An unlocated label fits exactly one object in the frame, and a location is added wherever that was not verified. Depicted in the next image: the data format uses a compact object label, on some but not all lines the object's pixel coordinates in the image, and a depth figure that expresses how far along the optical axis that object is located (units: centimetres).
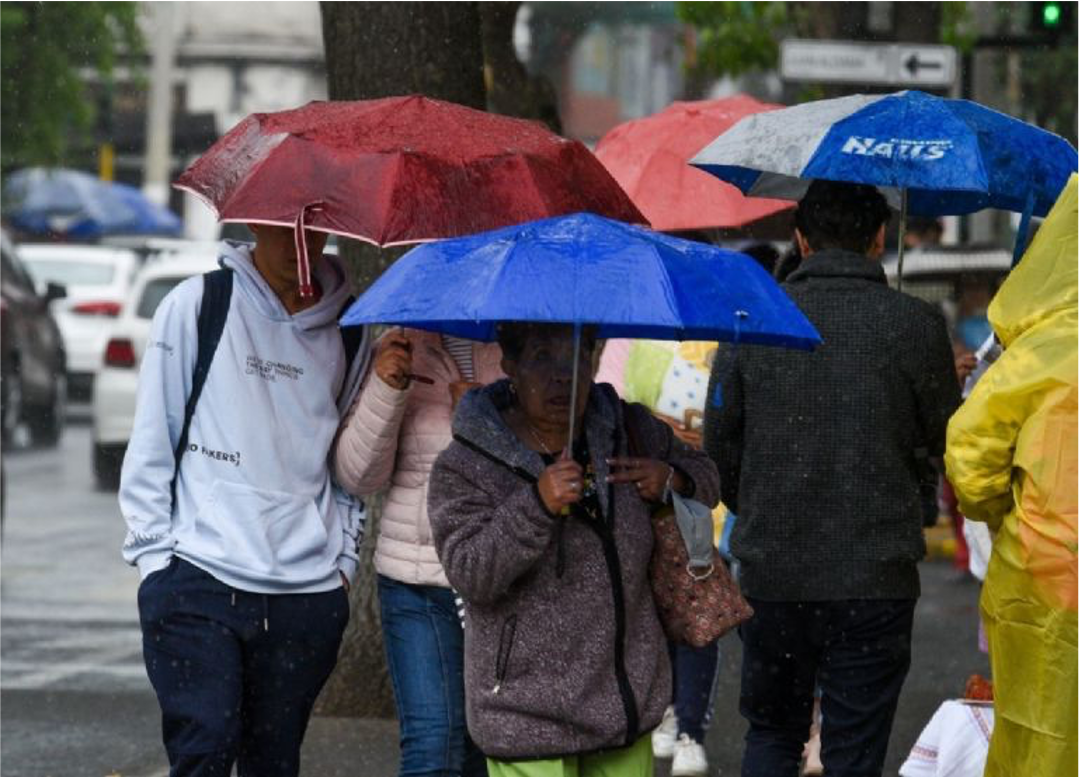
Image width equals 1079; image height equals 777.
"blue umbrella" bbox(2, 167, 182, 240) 7308
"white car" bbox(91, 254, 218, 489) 3697
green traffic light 3195
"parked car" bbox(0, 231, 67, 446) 4285
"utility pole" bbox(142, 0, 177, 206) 8268
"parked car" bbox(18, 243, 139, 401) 5328
